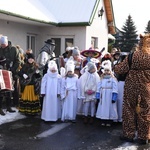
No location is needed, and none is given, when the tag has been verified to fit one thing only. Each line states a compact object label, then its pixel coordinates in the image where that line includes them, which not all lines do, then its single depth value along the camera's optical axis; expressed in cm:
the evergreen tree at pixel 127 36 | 3969
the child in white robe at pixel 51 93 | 715
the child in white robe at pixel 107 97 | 687
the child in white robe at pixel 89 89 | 721
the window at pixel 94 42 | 1559
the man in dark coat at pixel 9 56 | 782
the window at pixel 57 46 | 1416
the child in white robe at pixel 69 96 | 723
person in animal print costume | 570
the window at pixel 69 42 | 1398
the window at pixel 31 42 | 1368
